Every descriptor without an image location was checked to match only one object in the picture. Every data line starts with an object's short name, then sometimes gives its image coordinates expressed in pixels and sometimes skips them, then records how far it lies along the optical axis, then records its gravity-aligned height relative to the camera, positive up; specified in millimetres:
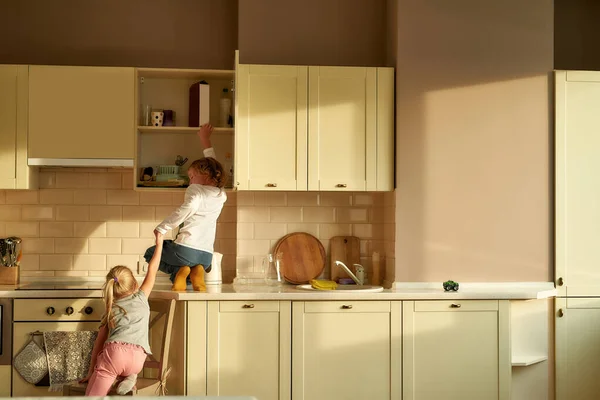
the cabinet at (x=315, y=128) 4875 +493
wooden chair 4172 -889
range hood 4910 +282
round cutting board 5148 -284
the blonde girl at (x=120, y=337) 4039 -641
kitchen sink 4645 -453
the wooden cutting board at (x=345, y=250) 5223 -247
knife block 5000 -406
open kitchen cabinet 5203 +562
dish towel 4664 -830
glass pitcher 4914 -361
